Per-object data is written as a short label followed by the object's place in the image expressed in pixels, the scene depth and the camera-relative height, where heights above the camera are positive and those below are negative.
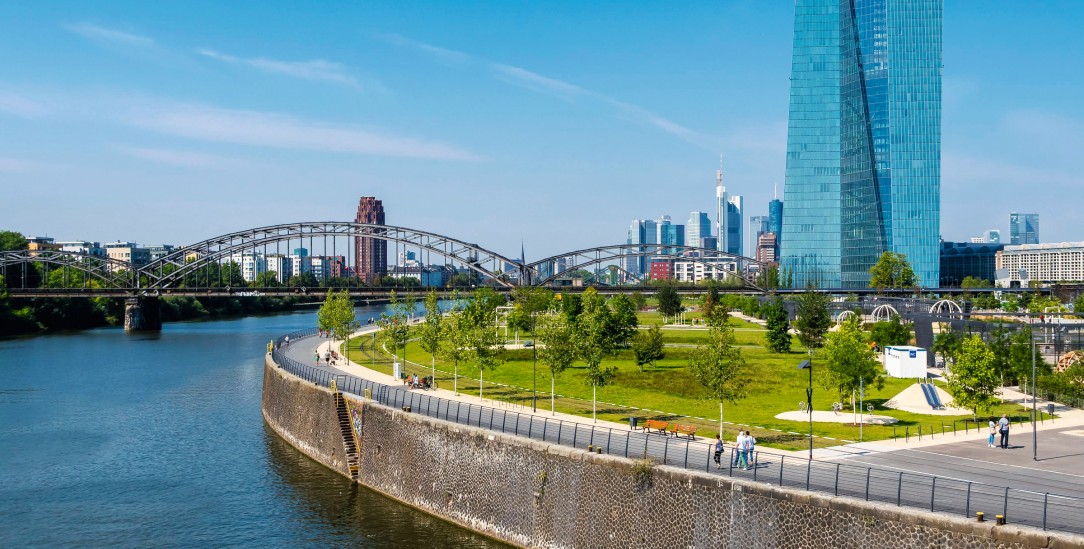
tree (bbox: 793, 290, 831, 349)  71.94 -3.58
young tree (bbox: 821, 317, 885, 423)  40.69 -3.94
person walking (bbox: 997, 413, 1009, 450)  30.64 -5.18
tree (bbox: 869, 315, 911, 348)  67.88 -4.29
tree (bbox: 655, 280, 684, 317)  108.06 -2.92
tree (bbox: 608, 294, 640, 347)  72.22 -3.80
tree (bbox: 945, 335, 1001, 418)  36.50 -4.23
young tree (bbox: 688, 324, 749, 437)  34.24 -3.45
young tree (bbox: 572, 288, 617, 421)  40.28 -3.20
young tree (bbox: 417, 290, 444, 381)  53.00 -3.21
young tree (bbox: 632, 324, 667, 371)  60.44 -4.79
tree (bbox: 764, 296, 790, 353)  73.00 -4.52
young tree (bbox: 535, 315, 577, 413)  42.66 -3.39
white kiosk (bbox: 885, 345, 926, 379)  54.25 -5.16
